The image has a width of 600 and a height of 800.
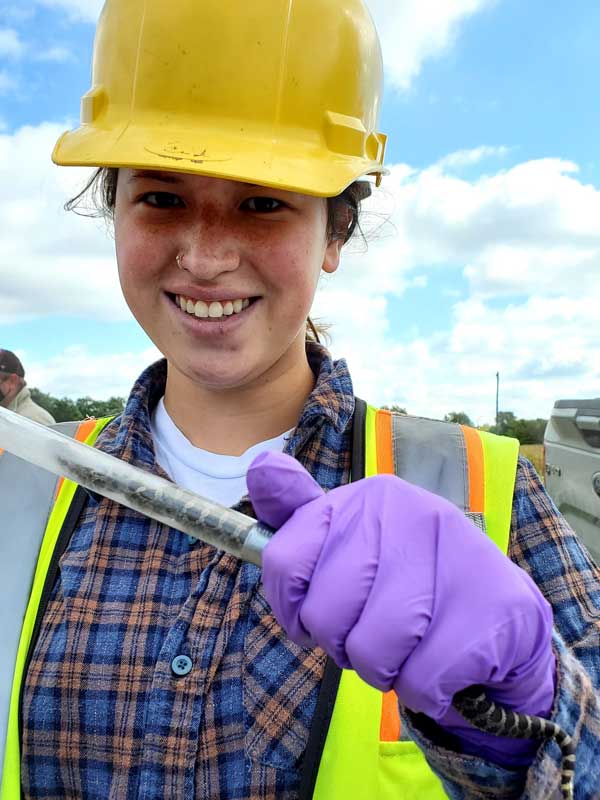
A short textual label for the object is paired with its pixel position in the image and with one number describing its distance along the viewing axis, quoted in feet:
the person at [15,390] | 10.22
